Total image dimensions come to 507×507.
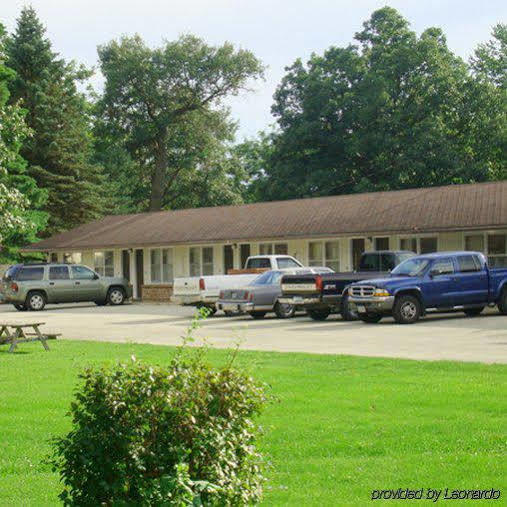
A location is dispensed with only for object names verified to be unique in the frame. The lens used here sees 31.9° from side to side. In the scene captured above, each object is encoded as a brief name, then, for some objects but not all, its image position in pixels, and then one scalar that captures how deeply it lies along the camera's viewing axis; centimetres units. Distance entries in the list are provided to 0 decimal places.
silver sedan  2706
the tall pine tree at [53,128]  5394
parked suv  3616
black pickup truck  2544
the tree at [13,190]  2902
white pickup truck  2972
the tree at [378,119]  5141
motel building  3406
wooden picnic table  1784
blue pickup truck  2361
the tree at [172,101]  6525
